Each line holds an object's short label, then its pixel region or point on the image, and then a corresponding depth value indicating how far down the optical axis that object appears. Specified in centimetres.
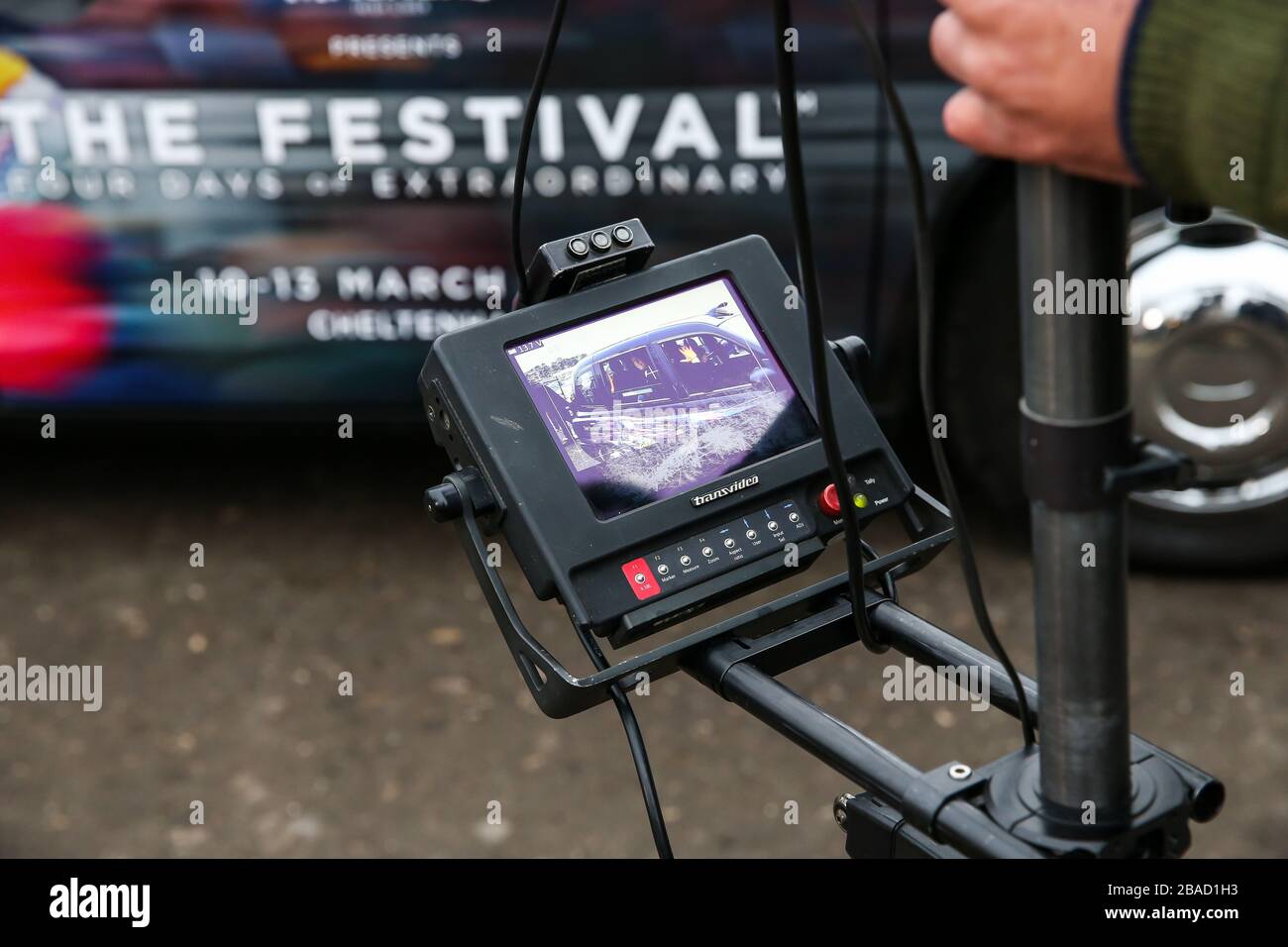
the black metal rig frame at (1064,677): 103
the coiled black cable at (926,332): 108
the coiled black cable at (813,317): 109
